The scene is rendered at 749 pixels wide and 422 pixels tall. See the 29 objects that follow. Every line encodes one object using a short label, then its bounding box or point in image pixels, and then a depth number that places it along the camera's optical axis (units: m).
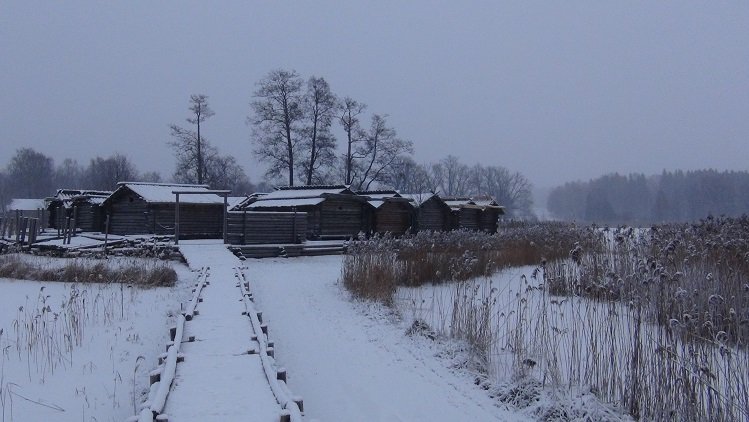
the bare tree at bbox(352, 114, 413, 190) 50.97
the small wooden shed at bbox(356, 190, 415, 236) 33.25
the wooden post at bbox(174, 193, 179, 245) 23.56
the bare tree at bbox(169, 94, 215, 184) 48.50
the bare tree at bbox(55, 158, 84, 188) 108.99
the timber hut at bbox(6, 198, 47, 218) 63.31
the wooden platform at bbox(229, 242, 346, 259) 22.75
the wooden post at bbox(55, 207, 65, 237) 38.16
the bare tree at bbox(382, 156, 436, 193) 52.44
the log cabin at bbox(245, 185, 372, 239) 29.41
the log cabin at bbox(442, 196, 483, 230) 43.00
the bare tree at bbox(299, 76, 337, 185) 46.16
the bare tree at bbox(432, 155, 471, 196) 105.81
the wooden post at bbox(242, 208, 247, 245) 24.20
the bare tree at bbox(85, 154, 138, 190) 67.62
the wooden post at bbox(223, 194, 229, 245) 23.66
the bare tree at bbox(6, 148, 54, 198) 94.81
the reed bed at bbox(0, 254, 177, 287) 14.30
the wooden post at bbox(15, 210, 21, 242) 26.38
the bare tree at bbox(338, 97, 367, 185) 49.38
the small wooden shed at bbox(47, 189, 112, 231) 36.19
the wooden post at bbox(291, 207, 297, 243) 25.25
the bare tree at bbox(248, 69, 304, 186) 45.28
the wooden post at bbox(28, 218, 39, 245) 25.92
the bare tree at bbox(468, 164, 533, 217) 111.75
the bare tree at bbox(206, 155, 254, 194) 57.85
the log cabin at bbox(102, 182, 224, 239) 28.48
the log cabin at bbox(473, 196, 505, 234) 46.75
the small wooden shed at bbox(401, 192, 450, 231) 36.91
